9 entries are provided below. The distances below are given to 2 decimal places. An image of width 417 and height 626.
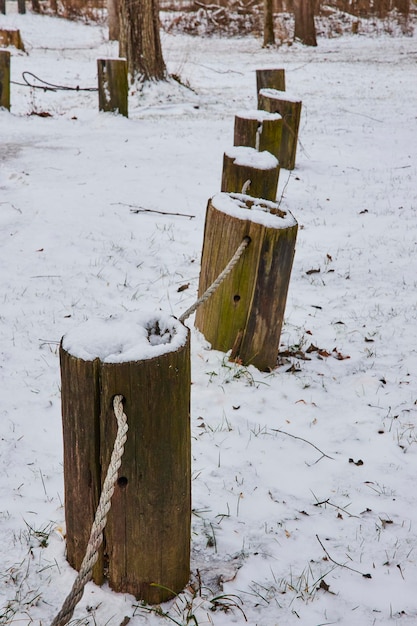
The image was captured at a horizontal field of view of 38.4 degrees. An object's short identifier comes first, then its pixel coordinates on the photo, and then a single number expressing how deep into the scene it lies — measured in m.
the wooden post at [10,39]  17.33
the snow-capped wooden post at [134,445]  1.83
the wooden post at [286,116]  7.64
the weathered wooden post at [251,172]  4.70
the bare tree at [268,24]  21.83
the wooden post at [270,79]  9.12
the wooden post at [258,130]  6.37
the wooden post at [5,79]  9.26
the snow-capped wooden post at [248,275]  3.29
